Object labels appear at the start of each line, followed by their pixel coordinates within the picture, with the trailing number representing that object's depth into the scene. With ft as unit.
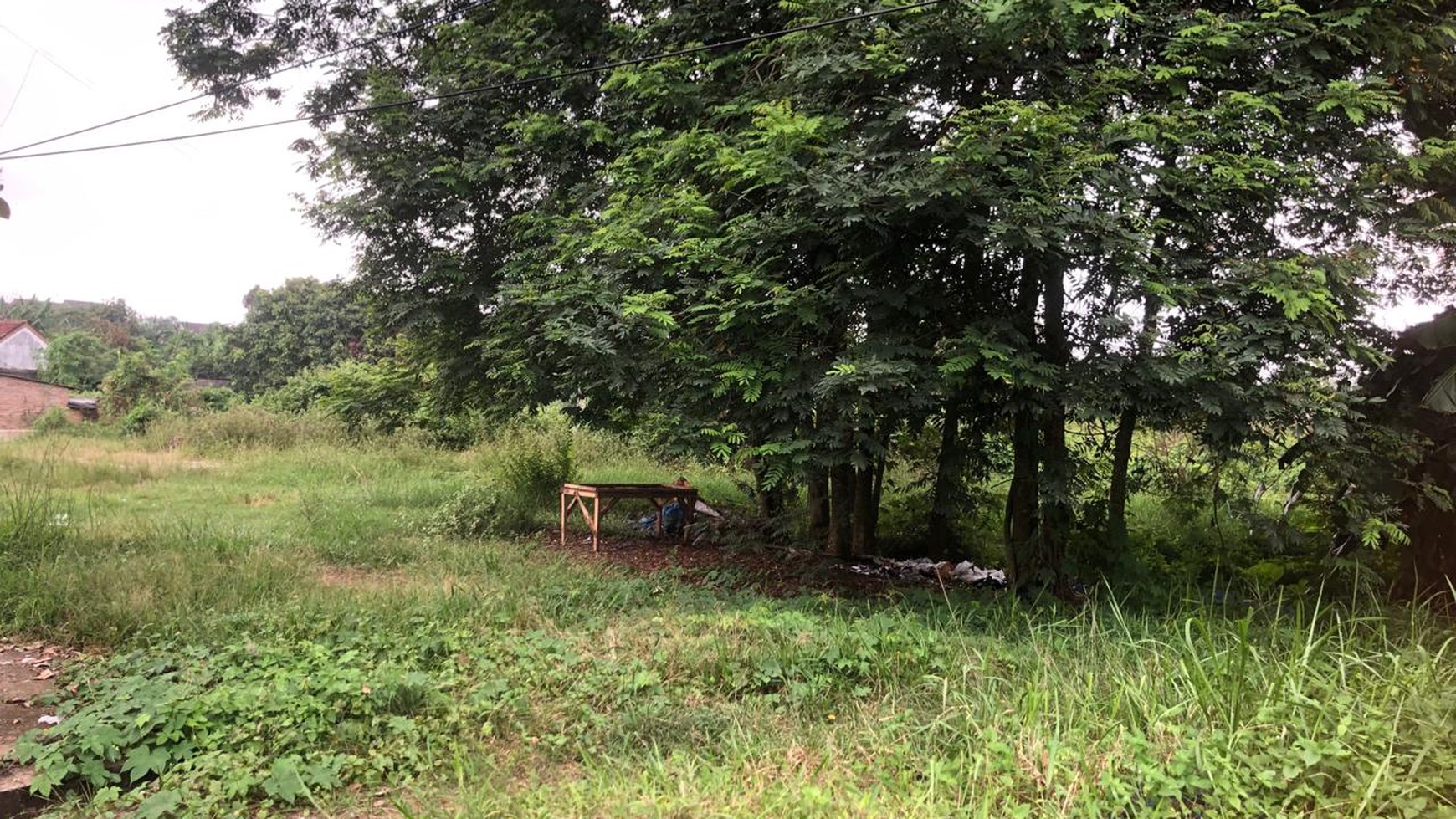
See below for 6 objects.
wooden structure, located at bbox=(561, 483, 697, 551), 27.71
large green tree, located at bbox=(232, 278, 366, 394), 101.51
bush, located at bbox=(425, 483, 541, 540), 28.22
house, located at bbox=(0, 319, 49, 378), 146.72
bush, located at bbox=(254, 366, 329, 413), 76.88
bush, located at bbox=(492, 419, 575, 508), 33.83
